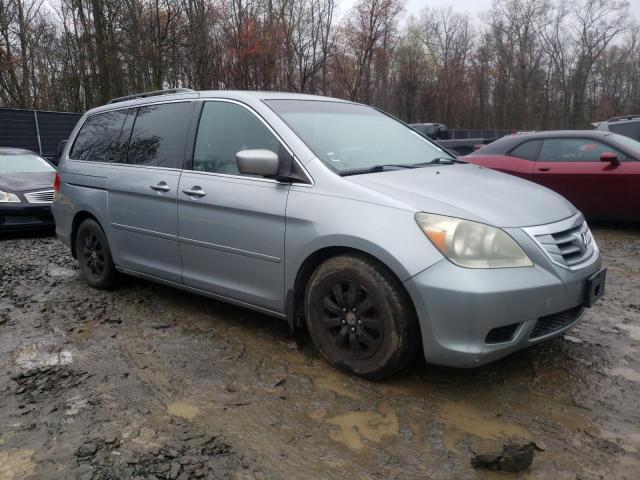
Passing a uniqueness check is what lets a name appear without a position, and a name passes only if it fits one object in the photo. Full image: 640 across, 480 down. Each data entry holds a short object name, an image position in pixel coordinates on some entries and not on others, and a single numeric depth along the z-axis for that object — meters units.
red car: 7.12
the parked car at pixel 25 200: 7.87
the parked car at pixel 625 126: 9.80
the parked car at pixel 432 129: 20.55
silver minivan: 2.73
